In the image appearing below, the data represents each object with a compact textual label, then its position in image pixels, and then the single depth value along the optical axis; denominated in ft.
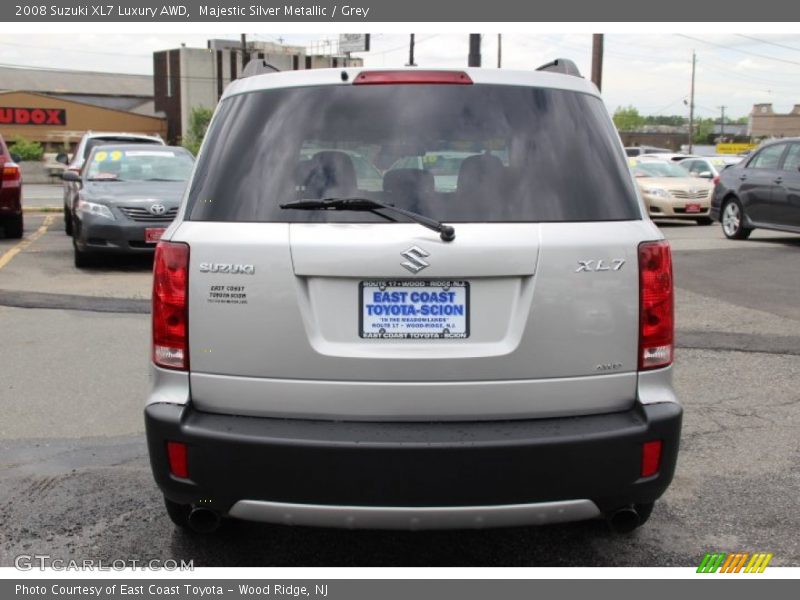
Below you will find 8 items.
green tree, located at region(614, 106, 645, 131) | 522.06
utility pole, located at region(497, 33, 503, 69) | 172.58
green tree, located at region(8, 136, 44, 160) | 195.31
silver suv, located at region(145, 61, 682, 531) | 9.83
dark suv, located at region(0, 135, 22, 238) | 47.19
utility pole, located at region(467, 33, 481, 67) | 86.58
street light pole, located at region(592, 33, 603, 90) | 93.09
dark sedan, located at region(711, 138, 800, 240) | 46.21
